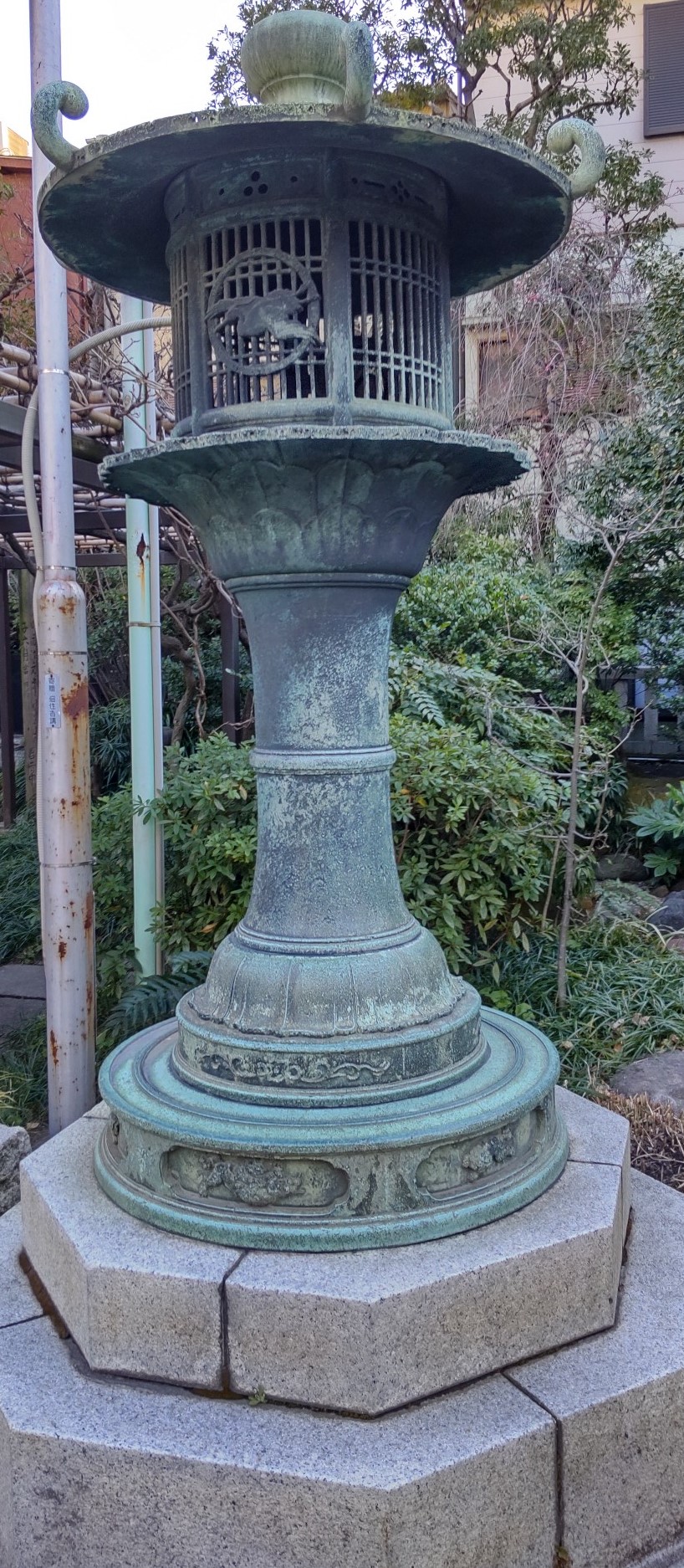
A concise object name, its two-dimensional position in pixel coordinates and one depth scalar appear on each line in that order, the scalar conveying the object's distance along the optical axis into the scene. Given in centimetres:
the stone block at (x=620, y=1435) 193
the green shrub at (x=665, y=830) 618
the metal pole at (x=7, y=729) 955
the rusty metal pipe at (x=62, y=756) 335
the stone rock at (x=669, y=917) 546
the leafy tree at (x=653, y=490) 711
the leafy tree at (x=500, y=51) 948
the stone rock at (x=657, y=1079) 362
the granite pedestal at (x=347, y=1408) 179
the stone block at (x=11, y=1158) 312
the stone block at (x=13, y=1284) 227
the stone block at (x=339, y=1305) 192
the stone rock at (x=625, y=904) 532
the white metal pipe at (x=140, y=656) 421
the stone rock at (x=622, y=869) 642
